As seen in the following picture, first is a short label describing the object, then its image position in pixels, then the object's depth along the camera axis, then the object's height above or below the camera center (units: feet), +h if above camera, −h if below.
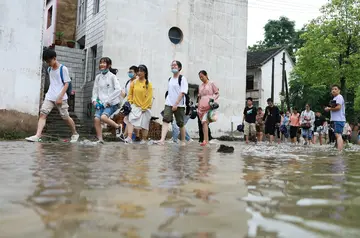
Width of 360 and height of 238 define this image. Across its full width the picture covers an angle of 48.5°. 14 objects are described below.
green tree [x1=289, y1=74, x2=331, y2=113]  112.68 +12.96
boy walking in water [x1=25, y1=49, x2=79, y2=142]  23.93 +2.60
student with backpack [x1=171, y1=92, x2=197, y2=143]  34.51 +0.81
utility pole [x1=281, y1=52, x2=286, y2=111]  89.78 +9.46
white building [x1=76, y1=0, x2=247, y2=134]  54.03 +14.29
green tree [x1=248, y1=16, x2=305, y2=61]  178.70 +48.11
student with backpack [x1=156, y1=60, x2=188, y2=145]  25.48 +2.38
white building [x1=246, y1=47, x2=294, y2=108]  111.86 +18.69
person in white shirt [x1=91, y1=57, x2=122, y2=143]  25.23 +2.64
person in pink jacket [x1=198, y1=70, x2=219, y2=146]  27.58 +2.68
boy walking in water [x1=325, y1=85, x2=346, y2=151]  25.79 +1.80
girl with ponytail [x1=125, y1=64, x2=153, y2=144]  26.32 +2.46
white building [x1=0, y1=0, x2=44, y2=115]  42.34 +8.70
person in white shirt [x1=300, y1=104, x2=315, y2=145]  49.80 +2.51
